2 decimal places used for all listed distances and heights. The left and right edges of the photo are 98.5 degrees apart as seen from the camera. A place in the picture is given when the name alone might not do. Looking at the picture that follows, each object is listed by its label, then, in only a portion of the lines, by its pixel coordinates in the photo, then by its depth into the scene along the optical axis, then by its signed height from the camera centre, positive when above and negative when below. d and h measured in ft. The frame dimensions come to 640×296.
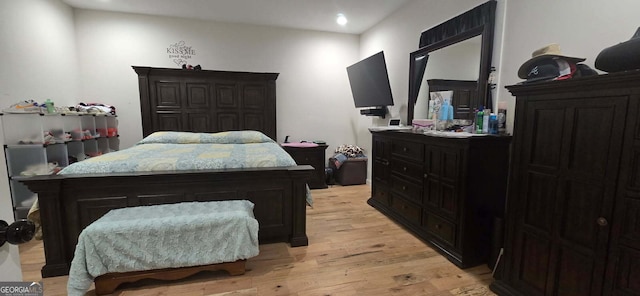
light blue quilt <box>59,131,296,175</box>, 7.04 -1.11
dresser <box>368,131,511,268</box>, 6.82 -1.89
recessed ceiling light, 12.84 +4.78
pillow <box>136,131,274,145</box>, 11.50 -0.84
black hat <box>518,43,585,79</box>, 5.14 +1.23
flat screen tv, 11.84 +1.72
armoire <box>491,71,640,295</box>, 3.90 -1.11
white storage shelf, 8.50 -0.92
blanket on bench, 5.50 -2.56
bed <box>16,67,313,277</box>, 6.38 -1.98
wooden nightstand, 13.82 -1.99
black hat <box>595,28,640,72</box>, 3.91 +0.96
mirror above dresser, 7.77 +1.91
